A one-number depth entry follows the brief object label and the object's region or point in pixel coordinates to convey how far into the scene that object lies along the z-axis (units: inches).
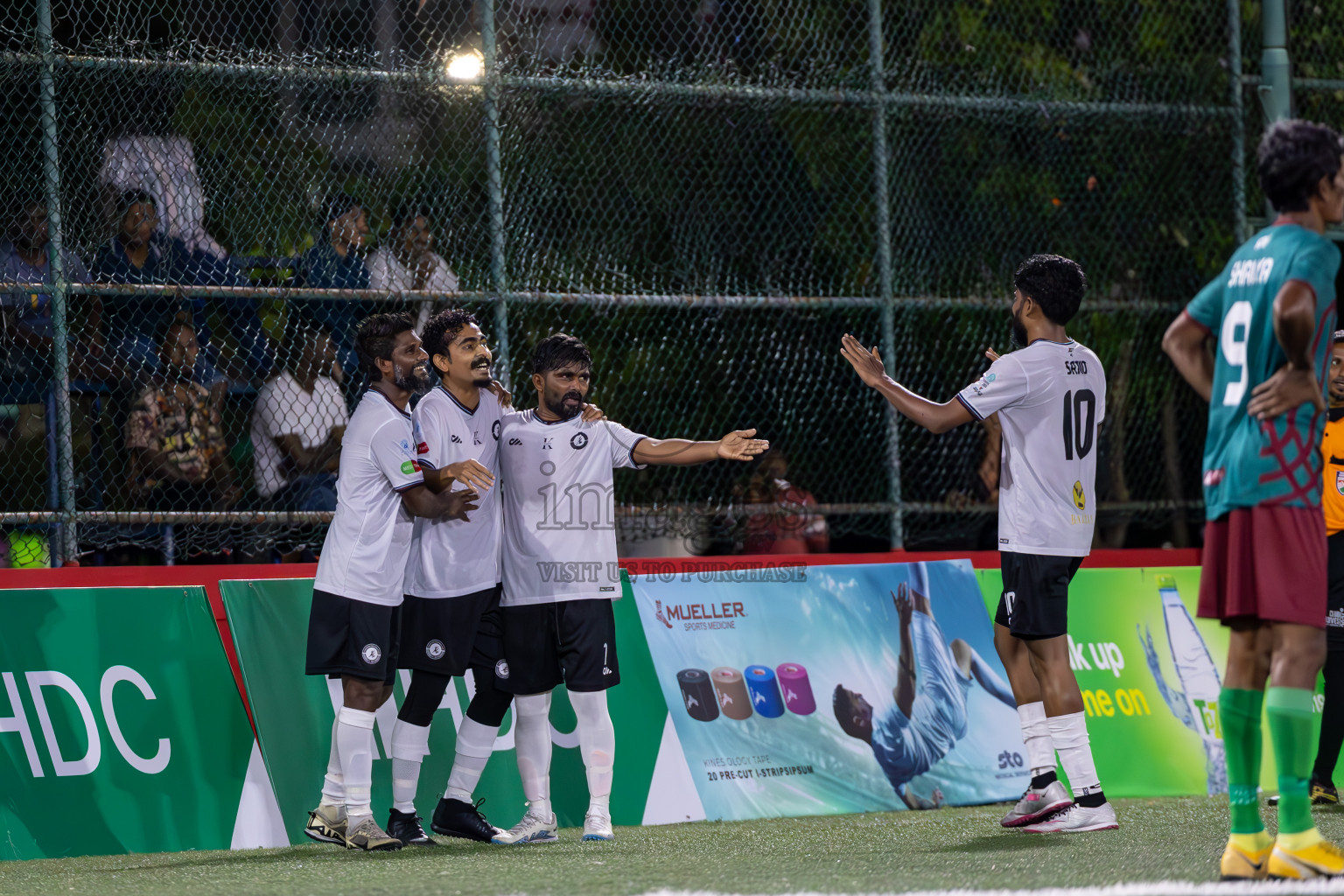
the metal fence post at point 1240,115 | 793.6
